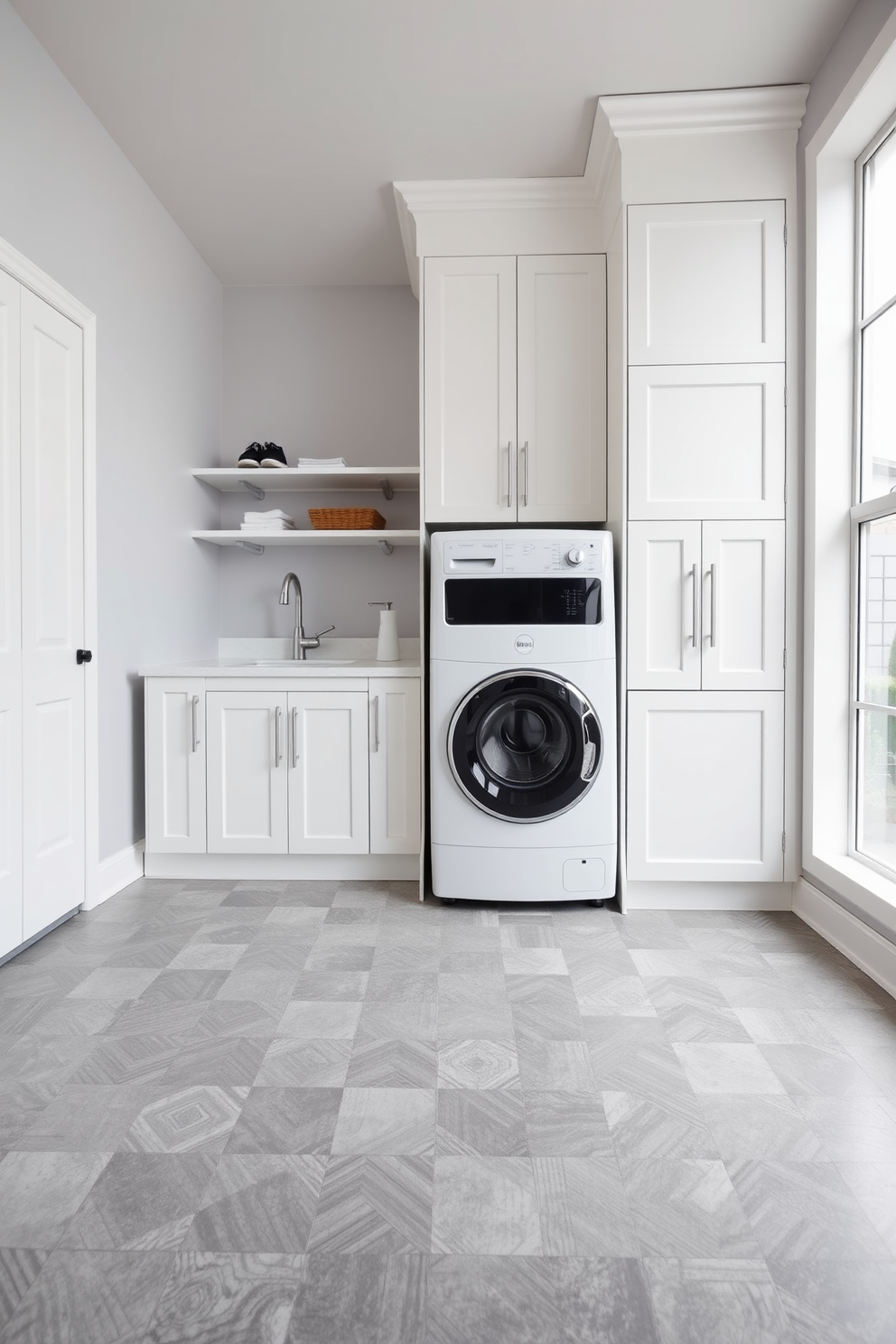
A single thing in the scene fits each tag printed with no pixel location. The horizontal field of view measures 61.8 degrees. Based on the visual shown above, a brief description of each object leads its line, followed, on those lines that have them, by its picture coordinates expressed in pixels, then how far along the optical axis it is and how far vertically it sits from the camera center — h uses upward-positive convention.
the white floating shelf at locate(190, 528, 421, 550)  3.19 +0.52
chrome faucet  3.41 +0.07
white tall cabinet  2.44 +0.37
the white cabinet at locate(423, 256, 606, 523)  2.76 +1.00
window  2.16 +0.43
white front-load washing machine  2.52 -0.20
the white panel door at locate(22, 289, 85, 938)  2.15 +0.13
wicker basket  3.25 +0.60
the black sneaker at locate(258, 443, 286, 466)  3.24 +0.88
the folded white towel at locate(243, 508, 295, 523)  3.33 +0.62
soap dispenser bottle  3.12 +0.07
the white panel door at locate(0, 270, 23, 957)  2.04 +0.05
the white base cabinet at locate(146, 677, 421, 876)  2.80 -0.42
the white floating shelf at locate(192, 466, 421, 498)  3.16 +0.78
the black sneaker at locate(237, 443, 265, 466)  3.26 +0.88
